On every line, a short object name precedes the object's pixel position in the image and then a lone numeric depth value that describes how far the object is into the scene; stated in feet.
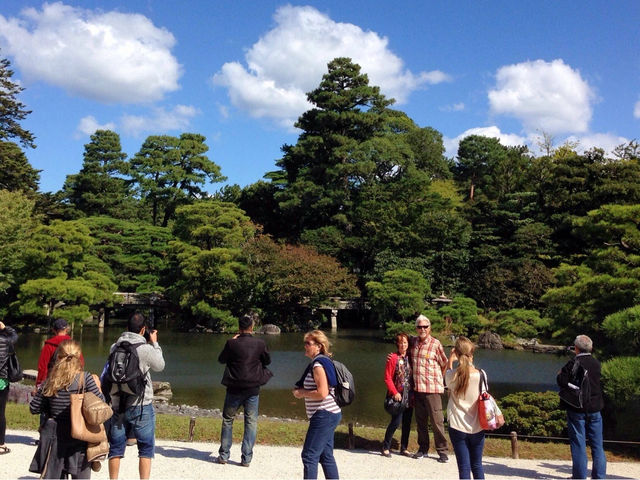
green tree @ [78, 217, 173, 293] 96.58
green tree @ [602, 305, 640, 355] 20.67
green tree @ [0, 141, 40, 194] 89.15
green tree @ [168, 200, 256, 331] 85.46
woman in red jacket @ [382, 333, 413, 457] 17.79
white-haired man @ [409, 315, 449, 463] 17.61
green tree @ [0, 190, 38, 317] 67.31
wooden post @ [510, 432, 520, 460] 18.44
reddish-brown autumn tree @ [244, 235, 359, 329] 87.10
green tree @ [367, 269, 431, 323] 75.41
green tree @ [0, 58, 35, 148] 94.12
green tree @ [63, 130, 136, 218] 119.85
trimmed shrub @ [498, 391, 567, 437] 22.08
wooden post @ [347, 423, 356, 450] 19.08
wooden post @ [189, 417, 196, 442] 19.61
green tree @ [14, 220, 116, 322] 68.74
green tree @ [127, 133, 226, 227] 118.52
